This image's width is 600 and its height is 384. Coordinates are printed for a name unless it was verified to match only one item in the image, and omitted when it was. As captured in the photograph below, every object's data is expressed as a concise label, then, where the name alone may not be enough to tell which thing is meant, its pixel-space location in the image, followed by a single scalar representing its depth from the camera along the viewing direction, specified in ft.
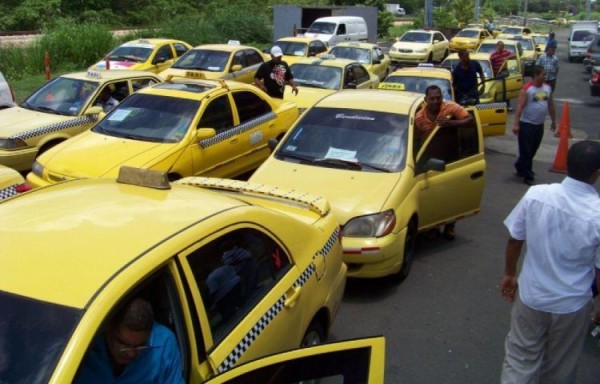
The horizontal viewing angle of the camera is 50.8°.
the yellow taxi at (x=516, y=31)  123.31
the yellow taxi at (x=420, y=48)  87.81
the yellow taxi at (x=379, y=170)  18.71
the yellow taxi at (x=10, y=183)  18.11
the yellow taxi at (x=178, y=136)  23.24
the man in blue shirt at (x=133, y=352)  8.02
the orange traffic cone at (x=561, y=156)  36.25
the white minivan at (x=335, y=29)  85.71
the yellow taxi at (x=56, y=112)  27.99
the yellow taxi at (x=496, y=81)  43.16
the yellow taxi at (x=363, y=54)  59.41
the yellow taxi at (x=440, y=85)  36.04
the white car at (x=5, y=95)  37.36
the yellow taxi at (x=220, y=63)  49.34
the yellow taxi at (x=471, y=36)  97.47
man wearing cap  37.14
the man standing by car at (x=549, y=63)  52.70
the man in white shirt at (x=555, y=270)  11.39
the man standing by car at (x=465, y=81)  37.11
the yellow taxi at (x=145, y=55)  52.34
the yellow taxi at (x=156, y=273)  7.39
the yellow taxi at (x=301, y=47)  65.10
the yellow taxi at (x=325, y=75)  41.91
